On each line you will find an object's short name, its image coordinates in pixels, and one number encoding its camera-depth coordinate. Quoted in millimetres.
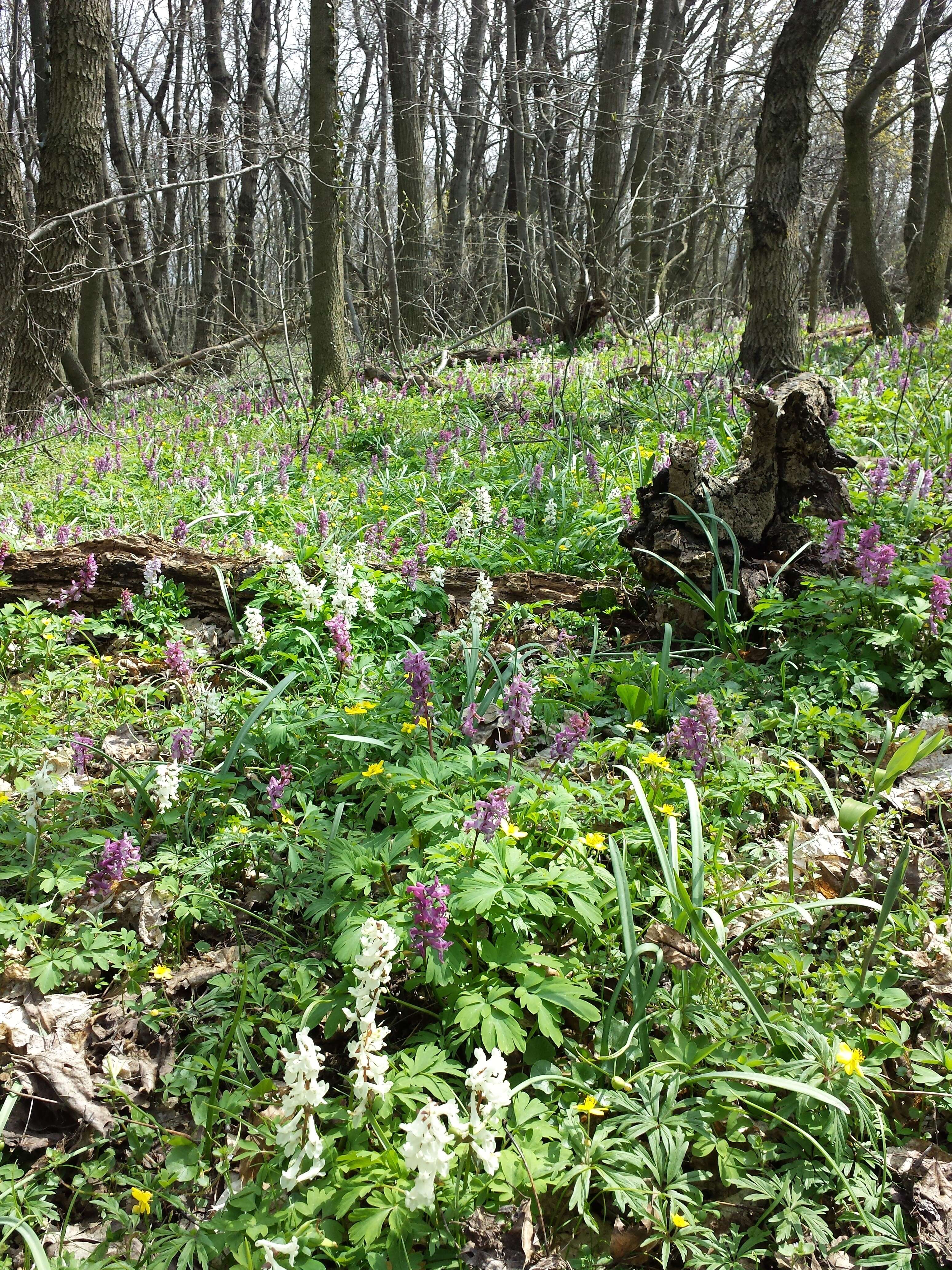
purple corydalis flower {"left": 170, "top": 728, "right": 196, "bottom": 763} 2678
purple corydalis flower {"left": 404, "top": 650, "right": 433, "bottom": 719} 2352
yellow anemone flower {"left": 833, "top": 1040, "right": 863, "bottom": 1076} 1653
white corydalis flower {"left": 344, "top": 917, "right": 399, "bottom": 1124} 1517
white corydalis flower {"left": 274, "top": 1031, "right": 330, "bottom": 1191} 1435
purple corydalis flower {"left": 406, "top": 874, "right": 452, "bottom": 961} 1715
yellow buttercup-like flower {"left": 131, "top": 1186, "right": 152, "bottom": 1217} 1631
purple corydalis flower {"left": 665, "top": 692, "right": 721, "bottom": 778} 2355
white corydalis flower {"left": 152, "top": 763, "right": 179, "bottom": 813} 2473
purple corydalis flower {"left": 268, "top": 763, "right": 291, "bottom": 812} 2469
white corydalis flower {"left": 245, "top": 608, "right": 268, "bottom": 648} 3326
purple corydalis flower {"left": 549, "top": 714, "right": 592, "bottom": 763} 2219
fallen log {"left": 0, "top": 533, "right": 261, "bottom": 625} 4191
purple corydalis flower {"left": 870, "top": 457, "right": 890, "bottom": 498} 3893
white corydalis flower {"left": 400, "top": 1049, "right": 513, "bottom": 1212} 1349
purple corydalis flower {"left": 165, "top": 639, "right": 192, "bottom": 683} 2941
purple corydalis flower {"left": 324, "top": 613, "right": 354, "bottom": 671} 2838
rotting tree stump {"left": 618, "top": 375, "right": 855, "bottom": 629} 3703
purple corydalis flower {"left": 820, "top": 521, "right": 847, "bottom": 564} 3180
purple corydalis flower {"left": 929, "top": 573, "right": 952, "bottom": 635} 2660
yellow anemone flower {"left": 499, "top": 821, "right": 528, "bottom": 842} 2027
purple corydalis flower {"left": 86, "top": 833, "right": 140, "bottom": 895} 2230
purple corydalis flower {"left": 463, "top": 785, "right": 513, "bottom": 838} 1899
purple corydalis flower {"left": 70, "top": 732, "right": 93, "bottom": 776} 2822
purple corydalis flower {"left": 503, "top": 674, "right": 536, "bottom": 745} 2203
